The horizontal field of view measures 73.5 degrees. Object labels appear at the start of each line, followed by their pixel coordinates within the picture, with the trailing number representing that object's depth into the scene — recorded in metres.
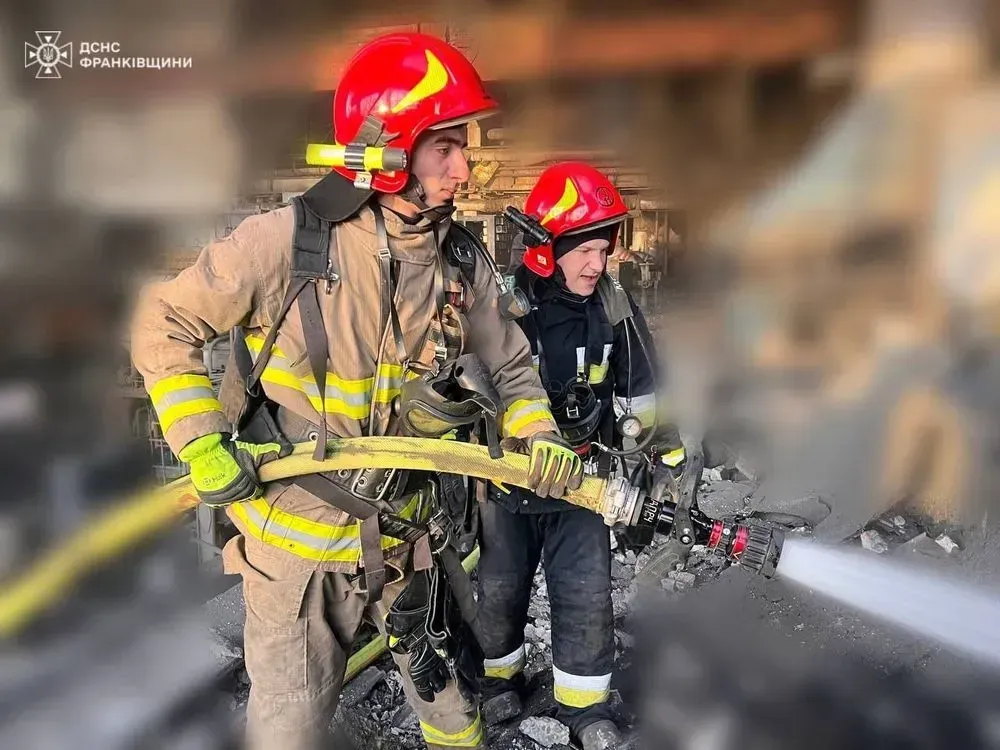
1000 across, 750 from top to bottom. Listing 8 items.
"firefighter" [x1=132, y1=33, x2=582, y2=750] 1.63
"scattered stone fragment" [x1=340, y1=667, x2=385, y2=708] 2.90
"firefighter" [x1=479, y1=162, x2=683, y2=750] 2.71
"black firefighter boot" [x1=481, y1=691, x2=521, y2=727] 2.84
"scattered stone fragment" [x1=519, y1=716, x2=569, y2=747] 2.68
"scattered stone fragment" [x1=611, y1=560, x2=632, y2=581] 4.05
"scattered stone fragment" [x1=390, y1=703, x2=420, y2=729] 2.81
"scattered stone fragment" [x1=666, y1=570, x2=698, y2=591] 3.98
